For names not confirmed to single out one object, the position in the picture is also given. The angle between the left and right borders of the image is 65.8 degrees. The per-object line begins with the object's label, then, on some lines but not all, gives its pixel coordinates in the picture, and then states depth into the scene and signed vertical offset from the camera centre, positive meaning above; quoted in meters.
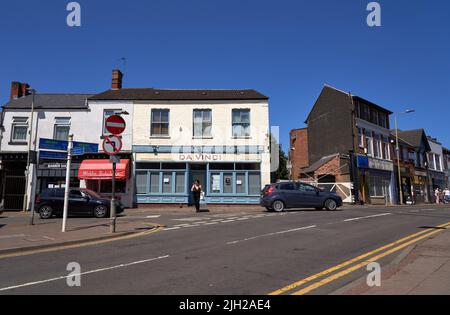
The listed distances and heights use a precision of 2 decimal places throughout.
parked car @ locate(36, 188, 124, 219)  18.09 -0.22
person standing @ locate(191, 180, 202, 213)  20.28 +0.51
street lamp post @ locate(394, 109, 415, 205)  37.47 +2.35
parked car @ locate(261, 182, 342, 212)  19.77 +0.22
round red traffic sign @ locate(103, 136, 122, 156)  11.60 +1.89
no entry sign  11.53 +2.56
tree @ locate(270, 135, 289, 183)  52.67 +5.03
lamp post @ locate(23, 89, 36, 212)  22.97 +1.82
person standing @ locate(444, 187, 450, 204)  42.13 +0.46
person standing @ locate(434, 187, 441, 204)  42.50 +0.59
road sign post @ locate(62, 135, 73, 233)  12.08 +1.15
